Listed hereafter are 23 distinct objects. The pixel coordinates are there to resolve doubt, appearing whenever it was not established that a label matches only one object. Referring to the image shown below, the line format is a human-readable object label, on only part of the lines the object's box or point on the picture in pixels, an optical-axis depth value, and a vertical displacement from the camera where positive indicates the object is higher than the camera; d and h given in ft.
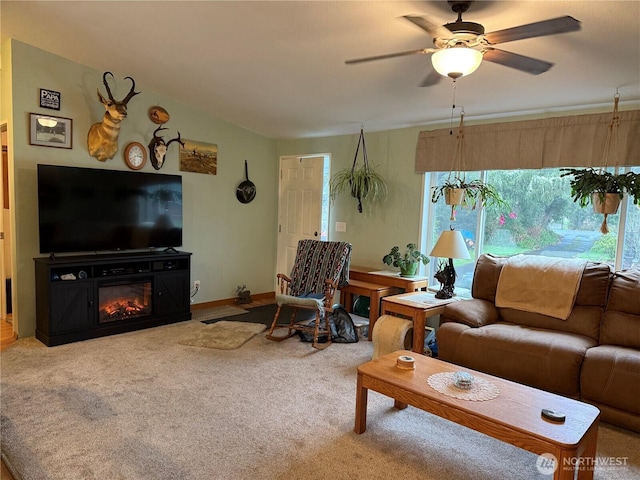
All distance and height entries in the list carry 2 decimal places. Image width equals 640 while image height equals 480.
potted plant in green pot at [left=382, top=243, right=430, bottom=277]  14.53 -1.71
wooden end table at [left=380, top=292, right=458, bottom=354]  11.46 -2.70
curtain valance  10.77 +2.01
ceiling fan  6.74 +2.73
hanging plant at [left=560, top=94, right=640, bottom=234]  9.88 +0.75
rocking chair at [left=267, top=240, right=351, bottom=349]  13.26 -2.61
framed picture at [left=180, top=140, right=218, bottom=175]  16.63 +1.73
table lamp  11.78 -1.00
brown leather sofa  8.58 -2.88
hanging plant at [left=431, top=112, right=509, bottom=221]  12.66 +0.66
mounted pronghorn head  13.24 +2.20
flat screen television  12.86 -0.40
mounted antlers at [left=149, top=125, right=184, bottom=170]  15.61 +1.82
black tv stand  12.56 -3.02
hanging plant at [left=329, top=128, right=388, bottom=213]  16.02 +0.95
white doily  7.19 -3.07
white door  18.28 +0.03
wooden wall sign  13.04 +2.94
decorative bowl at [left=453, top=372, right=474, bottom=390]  7.48 -2.97
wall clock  15.02 +1.51
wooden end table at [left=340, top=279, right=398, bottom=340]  14.17 -2.81
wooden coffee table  5.96 -3.09
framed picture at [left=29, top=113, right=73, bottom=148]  12.96 +1.97
